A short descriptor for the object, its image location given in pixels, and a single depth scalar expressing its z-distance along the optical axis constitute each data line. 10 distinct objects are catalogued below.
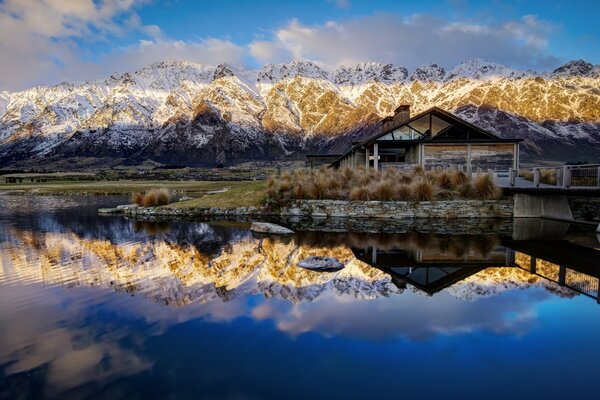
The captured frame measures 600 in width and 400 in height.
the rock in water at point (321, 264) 13.09
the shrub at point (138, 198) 32.47
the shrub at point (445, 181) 25.89
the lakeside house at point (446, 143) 35.09
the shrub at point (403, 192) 25.16
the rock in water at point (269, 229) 20.33
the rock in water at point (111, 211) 30.72
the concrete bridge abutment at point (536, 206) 23.81
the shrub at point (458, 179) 25.62
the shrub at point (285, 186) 28.39
